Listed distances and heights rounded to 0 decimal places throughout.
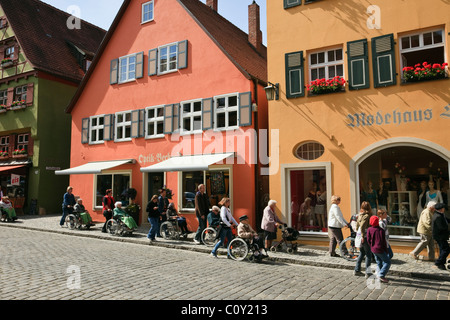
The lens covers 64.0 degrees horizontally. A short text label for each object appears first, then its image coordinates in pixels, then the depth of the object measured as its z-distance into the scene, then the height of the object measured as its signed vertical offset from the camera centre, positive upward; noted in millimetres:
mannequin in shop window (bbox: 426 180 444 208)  9859 -82
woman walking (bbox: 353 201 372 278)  7152 -930
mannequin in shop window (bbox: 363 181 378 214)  10852 -131
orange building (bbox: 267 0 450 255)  10016 +2514
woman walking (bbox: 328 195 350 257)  9469 -871
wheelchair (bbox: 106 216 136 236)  12906 -1213
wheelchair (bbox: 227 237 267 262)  8922 -1438
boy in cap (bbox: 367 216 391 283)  6641 -976
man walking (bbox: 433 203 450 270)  7867 -980
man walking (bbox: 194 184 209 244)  11445 -567
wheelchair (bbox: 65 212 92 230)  14719 -1095
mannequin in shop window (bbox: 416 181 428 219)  10163 -165
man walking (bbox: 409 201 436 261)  8711 -983
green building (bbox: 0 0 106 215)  21781 +5632
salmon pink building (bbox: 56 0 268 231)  13625 +3668
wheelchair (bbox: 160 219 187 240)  12242 -1243
